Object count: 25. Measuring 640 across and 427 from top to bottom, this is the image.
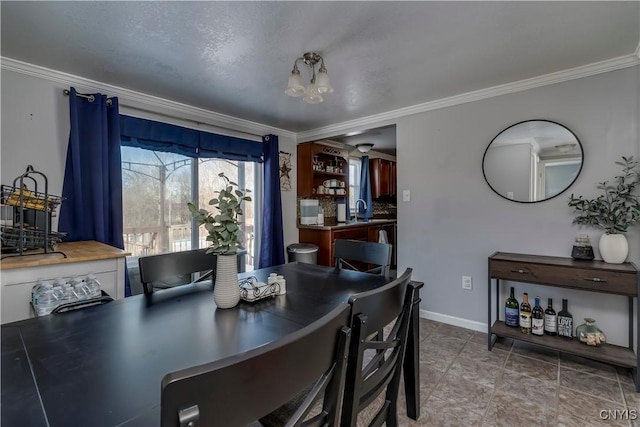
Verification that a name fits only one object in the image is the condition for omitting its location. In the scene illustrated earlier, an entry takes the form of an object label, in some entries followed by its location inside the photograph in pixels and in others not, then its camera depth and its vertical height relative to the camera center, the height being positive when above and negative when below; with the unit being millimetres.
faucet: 5539 +98
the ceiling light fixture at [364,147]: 4820 +1028
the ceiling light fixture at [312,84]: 1799 +775
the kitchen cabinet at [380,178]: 5602 +605
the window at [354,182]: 5586 +526
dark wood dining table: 621 -408
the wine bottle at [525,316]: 2324 -861
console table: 1904 -516
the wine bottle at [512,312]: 2414 -852
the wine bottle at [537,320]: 2258 -861
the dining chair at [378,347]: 804 -456
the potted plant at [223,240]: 1246 -125
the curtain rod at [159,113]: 2348 +965
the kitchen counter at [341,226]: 3996 -235
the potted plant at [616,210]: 2064 -21
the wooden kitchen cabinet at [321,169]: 4293 +624
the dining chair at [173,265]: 1521 -303
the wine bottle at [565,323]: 2223 -878
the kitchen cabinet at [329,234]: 4012 -363
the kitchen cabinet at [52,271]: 1570 -344
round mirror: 2344 +394
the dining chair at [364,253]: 1904 -300
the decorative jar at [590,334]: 2096 -912
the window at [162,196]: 2820 +160
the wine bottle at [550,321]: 2262 -876
